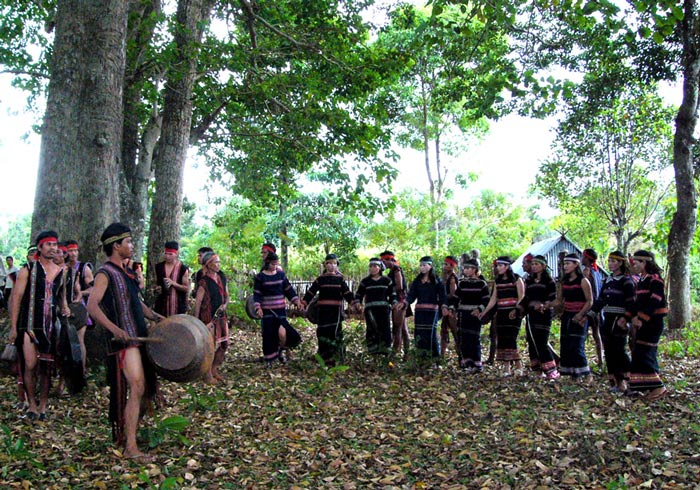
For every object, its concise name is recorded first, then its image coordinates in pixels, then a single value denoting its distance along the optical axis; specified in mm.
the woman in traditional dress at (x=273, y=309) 10633
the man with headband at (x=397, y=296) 10992
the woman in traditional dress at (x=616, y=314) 8391
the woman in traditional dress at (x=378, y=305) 11039
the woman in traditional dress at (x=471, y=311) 10234
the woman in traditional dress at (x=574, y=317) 9047
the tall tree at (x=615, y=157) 19219
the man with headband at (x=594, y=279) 10172
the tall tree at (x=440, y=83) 9273
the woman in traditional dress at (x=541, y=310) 9602
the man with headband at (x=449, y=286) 10805
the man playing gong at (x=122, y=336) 5410
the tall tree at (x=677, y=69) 15070
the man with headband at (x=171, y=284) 8836
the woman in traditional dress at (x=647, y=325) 7742
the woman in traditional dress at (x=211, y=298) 9102
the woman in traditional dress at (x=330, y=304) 10609
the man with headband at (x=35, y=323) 6664
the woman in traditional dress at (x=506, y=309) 9891
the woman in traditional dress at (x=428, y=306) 10562
